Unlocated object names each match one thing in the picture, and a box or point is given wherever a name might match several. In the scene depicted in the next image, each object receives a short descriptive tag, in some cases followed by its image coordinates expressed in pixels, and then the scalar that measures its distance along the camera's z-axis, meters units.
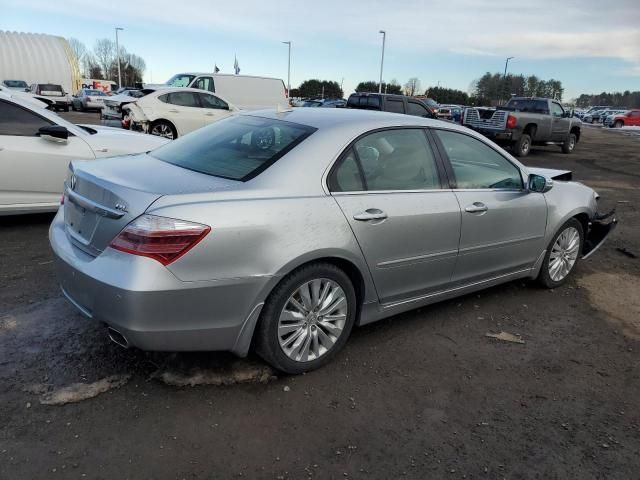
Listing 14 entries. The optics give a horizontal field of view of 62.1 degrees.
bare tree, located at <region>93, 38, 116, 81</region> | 90.00
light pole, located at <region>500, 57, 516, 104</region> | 76.31
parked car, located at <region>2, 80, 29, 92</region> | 39.00
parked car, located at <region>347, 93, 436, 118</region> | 15.07
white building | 51.53
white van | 17.08
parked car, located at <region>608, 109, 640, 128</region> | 43.90
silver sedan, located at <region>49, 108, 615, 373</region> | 2.66
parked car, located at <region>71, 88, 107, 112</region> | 35.56
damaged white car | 13.74
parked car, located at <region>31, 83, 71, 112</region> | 34.17
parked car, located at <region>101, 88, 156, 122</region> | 15.29
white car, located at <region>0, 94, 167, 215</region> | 5.65
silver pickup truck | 16.83
